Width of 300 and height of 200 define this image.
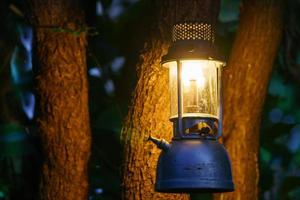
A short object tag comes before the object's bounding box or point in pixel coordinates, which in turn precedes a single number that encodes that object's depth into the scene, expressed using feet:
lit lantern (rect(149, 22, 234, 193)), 19.60
